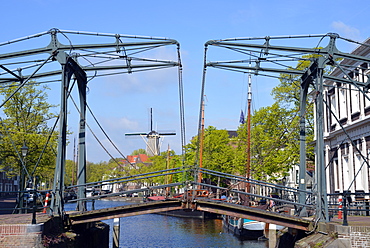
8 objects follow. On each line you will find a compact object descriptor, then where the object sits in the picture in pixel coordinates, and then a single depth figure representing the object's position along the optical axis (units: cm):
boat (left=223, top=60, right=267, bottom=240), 3067
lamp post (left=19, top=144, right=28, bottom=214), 2942
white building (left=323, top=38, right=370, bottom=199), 2528
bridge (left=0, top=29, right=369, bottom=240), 1552
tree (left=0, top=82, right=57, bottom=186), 3120
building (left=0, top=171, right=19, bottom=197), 6903
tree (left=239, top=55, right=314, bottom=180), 3706
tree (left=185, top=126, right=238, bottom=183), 5022
